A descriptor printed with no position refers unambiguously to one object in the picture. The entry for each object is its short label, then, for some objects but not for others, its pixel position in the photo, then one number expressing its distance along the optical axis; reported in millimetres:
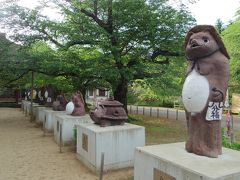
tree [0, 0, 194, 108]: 8807
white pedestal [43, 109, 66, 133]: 9282
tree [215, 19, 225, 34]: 28532
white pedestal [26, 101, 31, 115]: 16011
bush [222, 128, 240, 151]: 4742
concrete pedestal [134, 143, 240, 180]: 2959
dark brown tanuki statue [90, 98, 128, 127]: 5599
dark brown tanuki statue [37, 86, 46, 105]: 13668
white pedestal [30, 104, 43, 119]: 13120
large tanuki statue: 3467
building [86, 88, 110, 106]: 29274
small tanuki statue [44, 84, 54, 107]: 11995
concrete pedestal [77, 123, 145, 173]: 5066
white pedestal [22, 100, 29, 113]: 17689
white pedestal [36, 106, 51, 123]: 10839
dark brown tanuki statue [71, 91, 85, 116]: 7865
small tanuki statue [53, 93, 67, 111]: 10032
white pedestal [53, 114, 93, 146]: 7367
